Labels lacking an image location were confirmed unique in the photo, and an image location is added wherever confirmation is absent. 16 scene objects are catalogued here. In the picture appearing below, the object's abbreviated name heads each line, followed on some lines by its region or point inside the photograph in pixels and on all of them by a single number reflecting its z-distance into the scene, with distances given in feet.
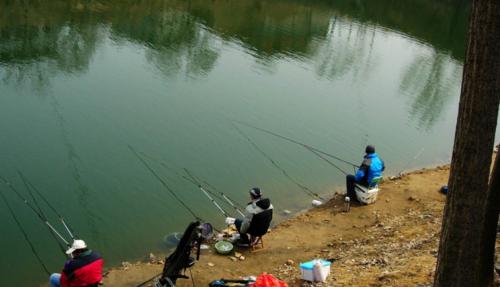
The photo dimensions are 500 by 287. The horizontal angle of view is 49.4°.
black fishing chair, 29.90
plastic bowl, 30.78
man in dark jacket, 29.81
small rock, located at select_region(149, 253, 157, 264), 30.83
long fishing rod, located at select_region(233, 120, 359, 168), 50.78
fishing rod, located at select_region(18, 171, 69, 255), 31.85
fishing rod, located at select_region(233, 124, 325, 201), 42.79
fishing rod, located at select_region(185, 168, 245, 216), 38.20
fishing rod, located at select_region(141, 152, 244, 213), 39.40
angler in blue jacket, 35.78
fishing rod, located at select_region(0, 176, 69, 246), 32.45
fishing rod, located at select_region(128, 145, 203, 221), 37.55
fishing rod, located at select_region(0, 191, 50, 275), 30.37
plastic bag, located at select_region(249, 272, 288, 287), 22.24
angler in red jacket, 22.45
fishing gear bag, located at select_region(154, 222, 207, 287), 24.20
